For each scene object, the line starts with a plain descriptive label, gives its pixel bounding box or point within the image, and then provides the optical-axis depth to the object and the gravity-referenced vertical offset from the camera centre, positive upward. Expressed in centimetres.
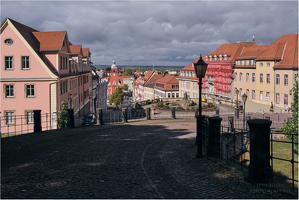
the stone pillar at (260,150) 699 -137
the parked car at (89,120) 3511 -288
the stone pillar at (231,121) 2355 -203
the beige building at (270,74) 4147 +389
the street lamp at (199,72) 1083 +100
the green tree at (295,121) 1923 -168
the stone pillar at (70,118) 1983 -145
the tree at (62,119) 2292 -177
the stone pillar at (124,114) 2683 -159
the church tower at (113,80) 17632 +1168
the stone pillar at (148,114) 2952 -175
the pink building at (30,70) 2652 +275
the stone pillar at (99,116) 2387 -157
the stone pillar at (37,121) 1656 -138
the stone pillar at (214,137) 1007 -147
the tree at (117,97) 10081 +28
